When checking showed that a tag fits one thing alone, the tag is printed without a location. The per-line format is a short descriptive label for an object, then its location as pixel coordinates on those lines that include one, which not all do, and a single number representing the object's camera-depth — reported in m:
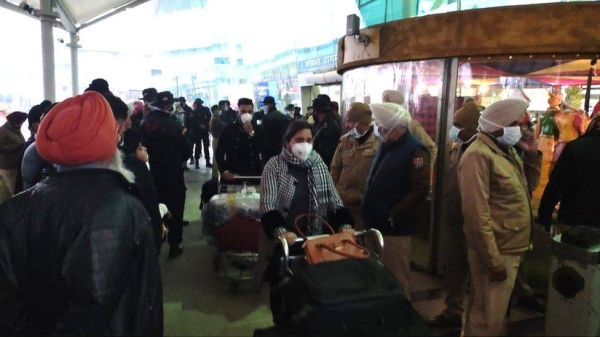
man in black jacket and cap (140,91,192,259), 5.50
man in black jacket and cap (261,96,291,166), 6.57
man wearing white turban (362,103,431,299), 3.53
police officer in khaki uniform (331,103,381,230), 4.34
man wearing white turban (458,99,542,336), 2.96
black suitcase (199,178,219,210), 6.38
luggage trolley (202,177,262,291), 4.55
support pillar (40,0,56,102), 10.73
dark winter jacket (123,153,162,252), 3.06
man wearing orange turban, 1.60
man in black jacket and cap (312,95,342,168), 6.55
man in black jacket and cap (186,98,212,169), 13.07
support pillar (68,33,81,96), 16.41
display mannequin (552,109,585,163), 5.32
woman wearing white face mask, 3.26
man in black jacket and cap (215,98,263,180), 6.04
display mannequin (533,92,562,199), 5.40
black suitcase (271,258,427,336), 1.84
